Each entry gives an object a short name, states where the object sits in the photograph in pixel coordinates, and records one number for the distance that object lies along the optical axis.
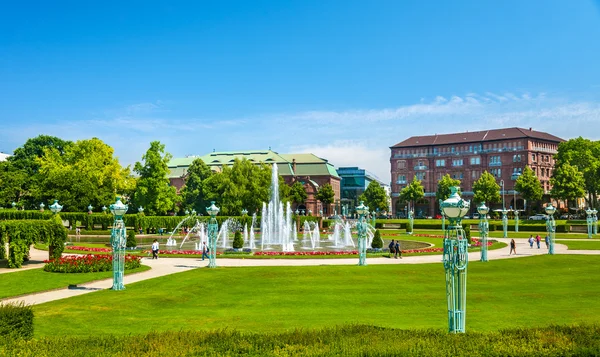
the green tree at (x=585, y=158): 97.00
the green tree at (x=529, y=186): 108.50
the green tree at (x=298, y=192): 136.75
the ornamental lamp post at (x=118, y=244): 24.22
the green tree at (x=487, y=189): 114.82
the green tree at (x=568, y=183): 95.69
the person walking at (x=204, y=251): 38.28
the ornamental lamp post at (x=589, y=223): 65.31
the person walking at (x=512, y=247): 42.72
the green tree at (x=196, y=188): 107.19
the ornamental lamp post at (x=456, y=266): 13.09
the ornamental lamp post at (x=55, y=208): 34.62
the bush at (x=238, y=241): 46.59
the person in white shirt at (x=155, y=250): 38.54
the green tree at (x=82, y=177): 81.81
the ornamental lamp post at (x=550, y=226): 41.66
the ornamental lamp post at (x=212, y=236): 32.34
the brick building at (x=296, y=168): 148.00
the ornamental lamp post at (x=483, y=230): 36.44
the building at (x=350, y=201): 192.24
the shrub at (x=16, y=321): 11.48
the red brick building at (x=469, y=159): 127.06
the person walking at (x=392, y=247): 38.91
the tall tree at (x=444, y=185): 123.67
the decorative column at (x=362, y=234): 33.41
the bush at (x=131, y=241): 47.97
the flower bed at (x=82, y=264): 29.83
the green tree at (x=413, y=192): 130.88
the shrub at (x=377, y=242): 44.47
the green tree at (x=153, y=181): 85.06
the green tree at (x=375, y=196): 138.88
